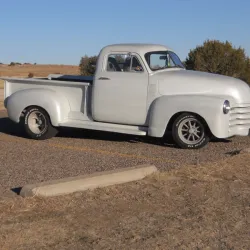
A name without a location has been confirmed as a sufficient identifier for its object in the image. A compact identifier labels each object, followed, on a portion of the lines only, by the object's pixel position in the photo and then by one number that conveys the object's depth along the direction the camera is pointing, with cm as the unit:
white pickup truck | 1018
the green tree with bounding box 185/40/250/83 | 2833
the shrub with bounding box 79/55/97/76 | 2965
